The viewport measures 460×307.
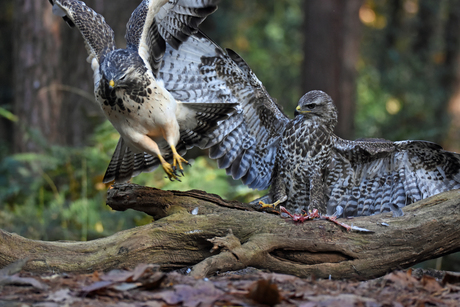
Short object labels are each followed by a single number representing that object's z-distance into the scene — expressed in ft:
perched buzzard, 31.73
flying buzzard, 26.40
